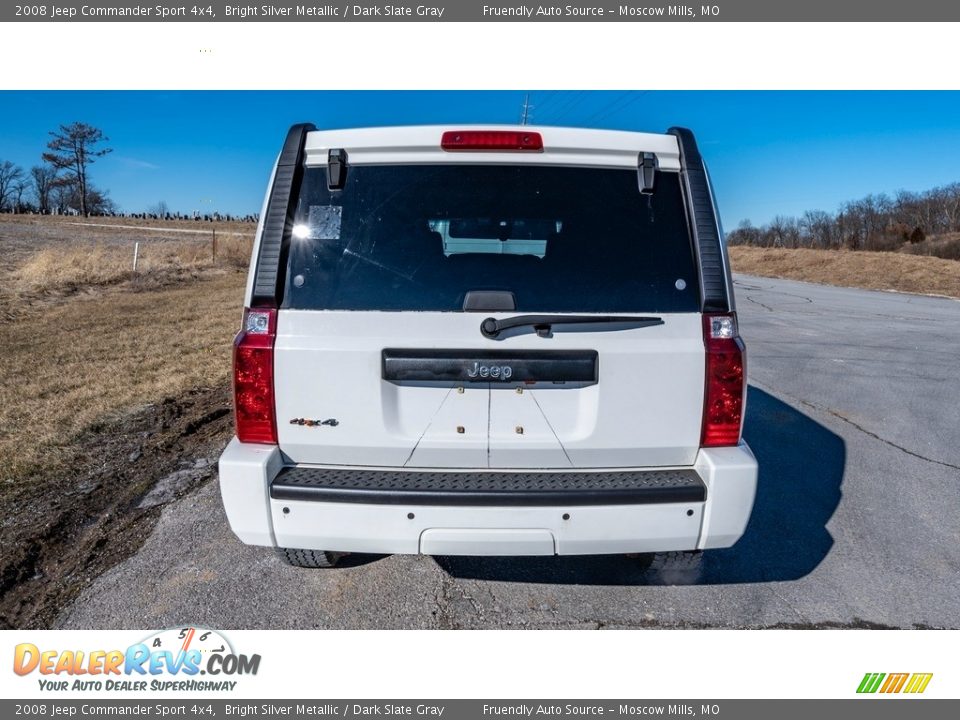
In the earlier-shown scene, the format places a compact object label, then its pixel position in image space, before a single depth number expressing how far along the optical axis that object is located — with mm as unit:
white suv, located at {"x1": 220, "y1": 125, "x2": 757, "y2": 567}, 2518
